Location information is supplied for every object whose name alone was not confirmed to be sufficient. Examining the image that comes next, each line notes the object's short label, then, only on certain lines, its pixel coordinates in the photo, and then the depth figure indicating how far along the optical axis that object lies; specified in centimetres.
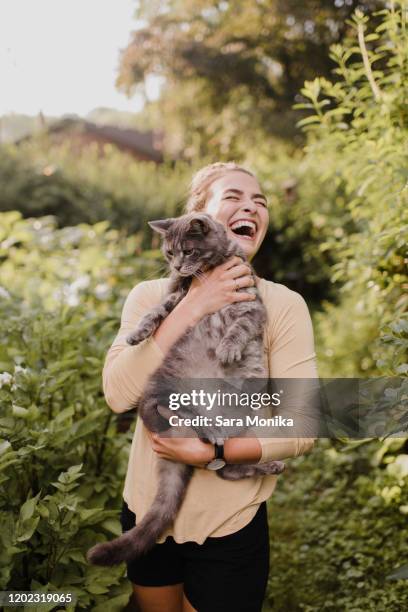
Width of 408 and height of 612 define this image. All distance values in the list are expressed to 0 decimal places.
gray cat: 172
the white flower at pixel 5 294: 309
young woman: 170
